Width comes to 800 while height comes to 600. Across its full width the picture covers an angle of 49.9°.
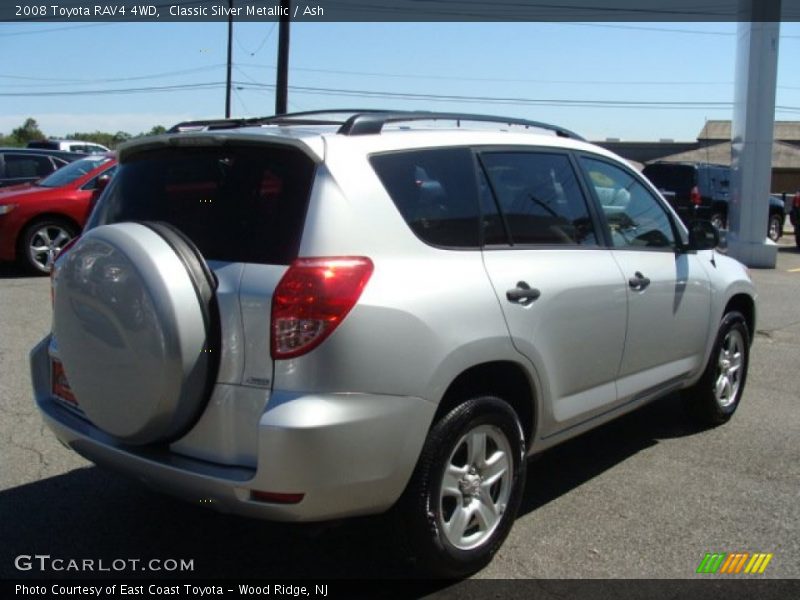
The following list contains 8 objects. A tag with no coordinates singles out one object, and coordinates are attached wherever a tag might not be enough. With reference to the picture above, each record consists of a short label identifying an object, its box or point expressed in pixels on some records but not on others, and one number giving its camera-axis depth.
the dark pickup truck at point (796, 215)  19.75
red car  11.25
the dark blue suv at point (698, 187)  19.31
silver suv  2.95
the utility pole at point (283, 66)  20.33
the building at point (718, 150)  54.84
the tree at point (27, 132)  66.40
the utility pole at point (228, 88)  36.25
